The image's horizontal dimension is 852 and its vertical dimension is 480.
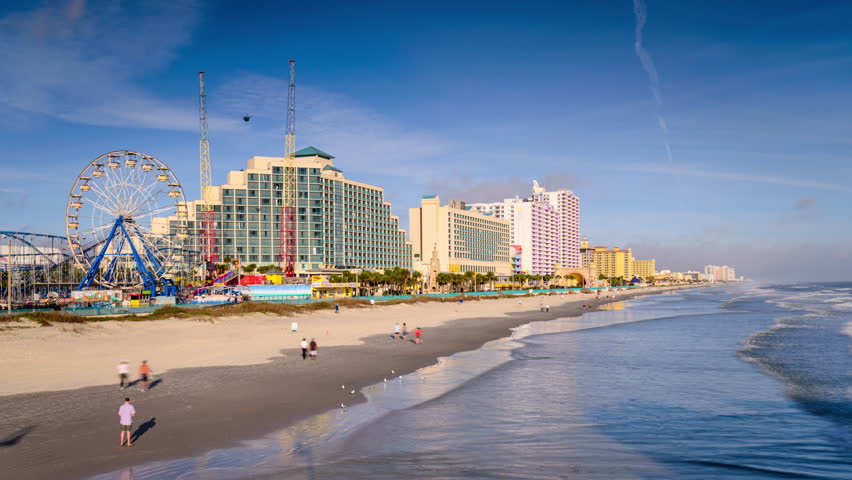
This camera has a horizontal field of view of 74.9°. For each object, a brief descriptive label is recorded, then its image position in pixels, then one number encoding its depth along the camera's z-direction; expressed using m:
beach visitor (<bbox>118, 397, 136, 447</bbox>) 17.11
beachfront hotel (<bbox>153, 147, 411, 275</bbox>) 160.75
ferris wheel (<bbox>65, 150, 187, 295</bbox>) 80.25
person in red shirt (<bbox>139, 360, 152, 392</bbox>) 25.30
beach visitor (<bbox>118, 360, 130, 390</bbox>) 25.11
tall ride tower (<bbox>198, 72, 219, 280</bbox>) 150.25
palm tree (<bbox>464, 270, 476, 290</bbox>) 193.66
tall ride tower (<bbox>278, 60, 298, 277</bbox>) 155.38
